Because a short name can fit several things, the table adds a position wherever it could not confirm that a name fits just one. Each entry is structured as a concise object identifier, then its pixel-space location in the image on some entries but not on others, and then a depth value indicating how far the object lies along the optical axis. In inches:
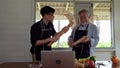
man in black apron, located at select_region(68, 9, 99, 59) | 111.6
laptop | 70.8
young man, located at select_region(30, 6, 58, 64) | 99.6
